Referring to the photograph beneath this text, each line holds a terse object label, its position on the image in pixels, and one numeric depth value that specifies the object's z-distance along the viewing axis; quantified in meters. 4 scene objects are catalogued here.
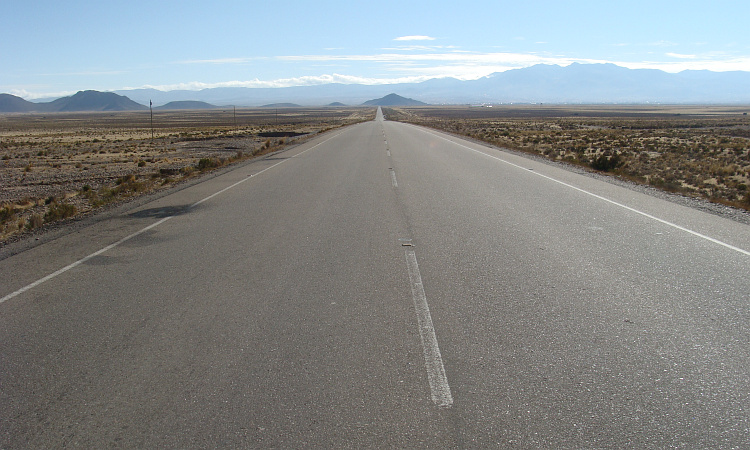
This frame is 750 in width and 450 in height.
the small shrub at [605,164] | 18.77
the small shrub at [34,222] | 10.61
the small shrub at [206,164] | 21.47
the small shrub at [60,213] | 11.44
